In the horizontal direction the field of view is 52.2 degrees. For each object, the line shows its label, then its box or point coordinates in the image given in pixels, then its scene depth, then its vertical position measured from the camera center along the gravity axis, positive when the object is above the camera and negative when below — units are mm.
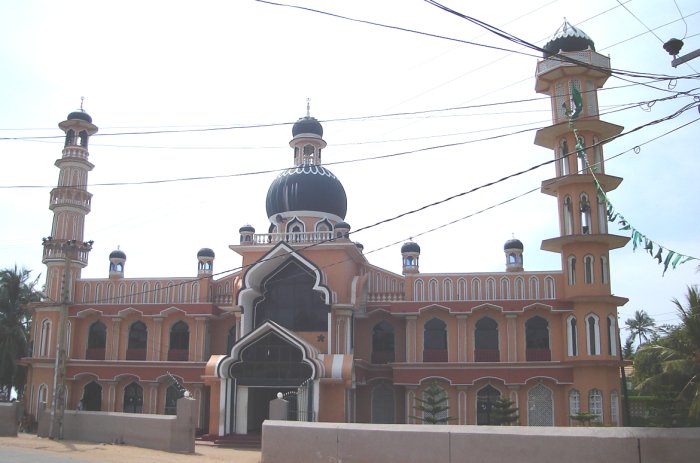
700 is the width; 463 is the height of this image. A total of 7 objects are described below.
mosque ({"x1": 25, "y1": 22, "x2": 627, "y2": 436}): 25891 +2232
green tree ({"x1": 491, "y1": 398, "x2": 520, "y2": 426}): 25109 -1211
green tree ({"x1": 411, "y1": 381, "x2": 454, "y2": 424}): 26328 -1086
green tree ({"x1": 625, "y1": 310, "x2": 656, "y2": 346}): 67250 +4983
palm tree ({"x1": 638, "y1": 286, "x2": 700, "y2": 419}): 18703 +692
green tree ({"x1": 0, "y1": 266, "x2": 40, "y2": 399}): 37125 +2579
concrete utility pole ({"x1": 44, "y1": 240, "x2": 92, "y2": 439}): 22703 -438
